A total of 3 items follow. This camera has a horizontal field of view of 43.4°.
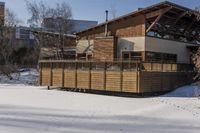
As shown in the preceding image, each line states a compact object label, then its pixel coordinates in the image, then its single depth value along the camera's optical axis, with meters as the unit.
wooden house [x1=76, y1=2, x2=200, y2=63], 18.27
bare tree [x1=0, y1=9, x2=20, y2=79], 26.15
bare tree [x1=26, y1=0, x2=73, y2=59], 25.43
